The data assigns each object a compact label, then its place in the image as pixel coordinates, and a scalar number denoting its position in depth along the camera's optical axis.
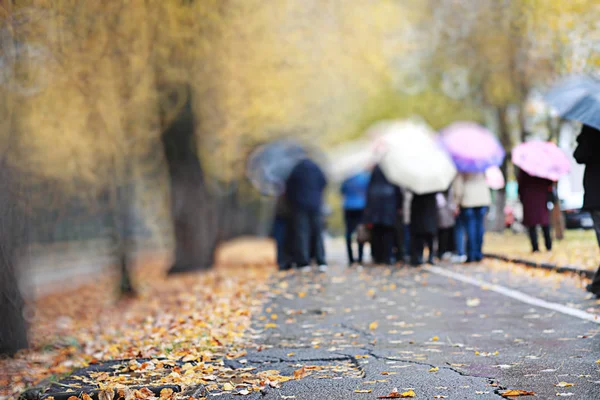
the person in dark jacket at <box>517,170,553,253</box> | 17.56
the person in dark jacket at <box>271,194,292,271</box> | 18.55
